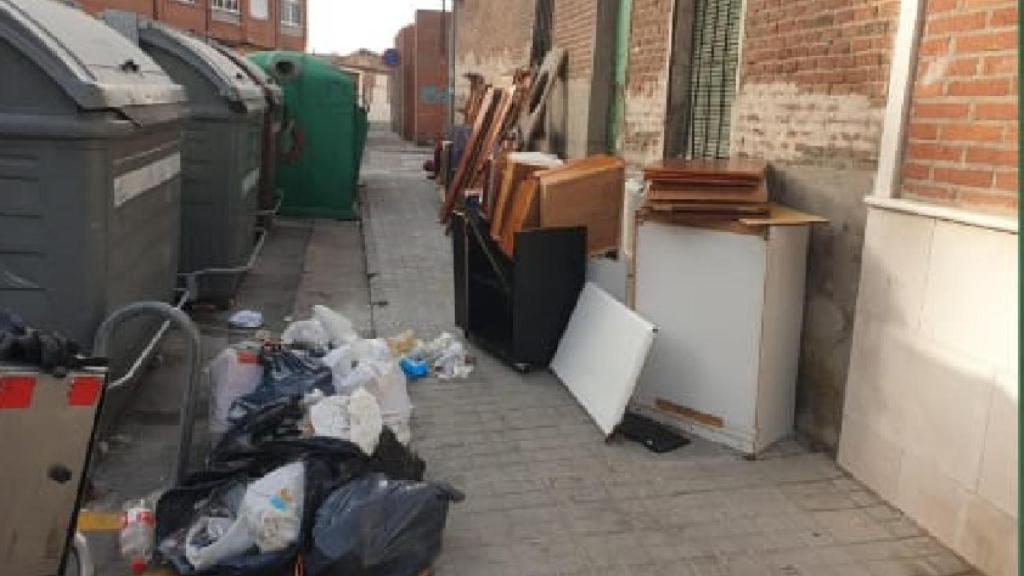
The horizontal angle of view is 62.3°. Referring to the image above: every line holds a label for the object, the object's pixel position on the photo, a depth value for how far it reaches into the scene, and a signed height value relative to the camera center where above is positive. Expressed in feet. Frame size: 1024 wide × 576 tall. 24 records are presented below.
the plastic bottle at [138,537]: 9.96 -5.04
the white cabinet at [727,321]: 13.48 -3.03
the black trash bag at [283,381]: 13.14 -4.31
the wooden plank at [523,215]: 17.71 -1.86
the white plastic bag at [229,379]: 13.41 -4.29
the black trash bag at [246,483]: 9.52 -4.59
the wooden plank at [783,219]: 13.14 -1.25
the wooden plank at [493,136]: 33.24 -0.50
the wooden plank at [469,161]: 35.42 -1.58
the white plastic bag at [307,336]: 16.78 -4.38
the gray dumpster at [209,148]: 19.58 -0.90
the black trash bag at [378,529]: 9.41 -4.62
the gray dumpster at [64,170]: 10.67 -0.88
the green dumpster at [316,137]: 35.27 -0.91
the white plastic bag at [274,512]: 9.48 -4.43
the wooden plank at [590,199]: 17.63 -1.47
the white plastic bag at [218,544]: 9.50 -4.85
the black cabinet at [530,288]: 17.35 -3.36
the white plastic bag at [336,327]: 17.25 -4.35
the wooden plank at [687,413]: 14.25 -4.74
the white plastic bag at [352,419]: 11.51 -4.14
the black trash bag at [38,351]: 7.70 -2.25
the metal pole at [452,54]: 66.09 +5.45
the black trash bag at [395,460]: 11.35 -4.60
